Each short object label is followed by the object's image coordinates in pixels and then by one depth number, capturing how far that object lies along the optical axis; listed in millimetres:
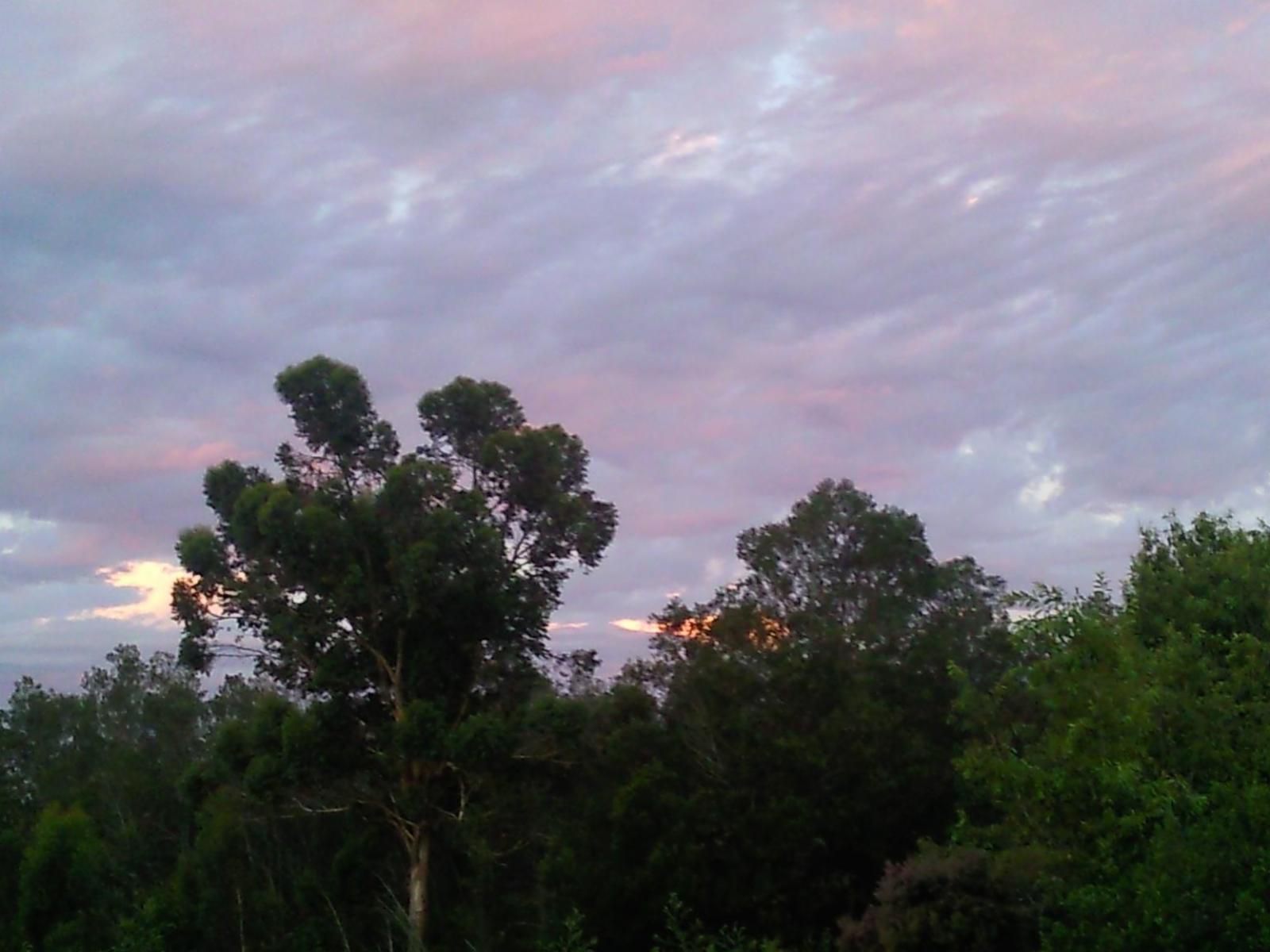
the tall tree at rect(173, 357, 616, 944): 28641
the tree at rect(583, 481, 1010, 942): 26359
